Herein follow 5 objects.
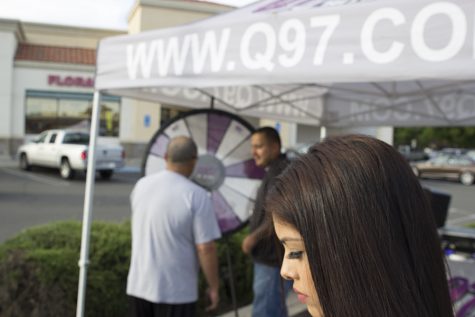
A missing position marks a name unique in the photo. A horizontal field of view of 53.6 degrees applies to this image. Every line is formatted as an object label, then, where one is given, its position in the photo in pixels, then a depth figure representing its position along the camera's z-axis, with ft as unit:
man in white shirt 9.00
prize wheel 12.50
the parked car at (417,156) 79.45
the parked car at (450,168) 68.23
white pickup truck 50.44
